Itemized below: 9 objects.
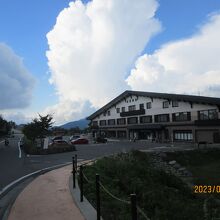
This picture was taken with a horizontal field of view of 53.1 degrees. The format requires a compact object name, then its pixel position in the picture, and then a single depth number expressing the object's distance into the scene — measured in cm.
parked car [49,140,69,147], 2929
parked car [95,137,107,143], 3995
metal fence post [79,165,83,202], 706
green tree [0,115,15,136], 4478
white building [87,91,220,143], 3261
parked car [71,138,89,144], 3859
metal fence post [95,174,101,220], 538
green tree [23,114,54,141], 3258
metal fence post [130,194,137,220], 369
